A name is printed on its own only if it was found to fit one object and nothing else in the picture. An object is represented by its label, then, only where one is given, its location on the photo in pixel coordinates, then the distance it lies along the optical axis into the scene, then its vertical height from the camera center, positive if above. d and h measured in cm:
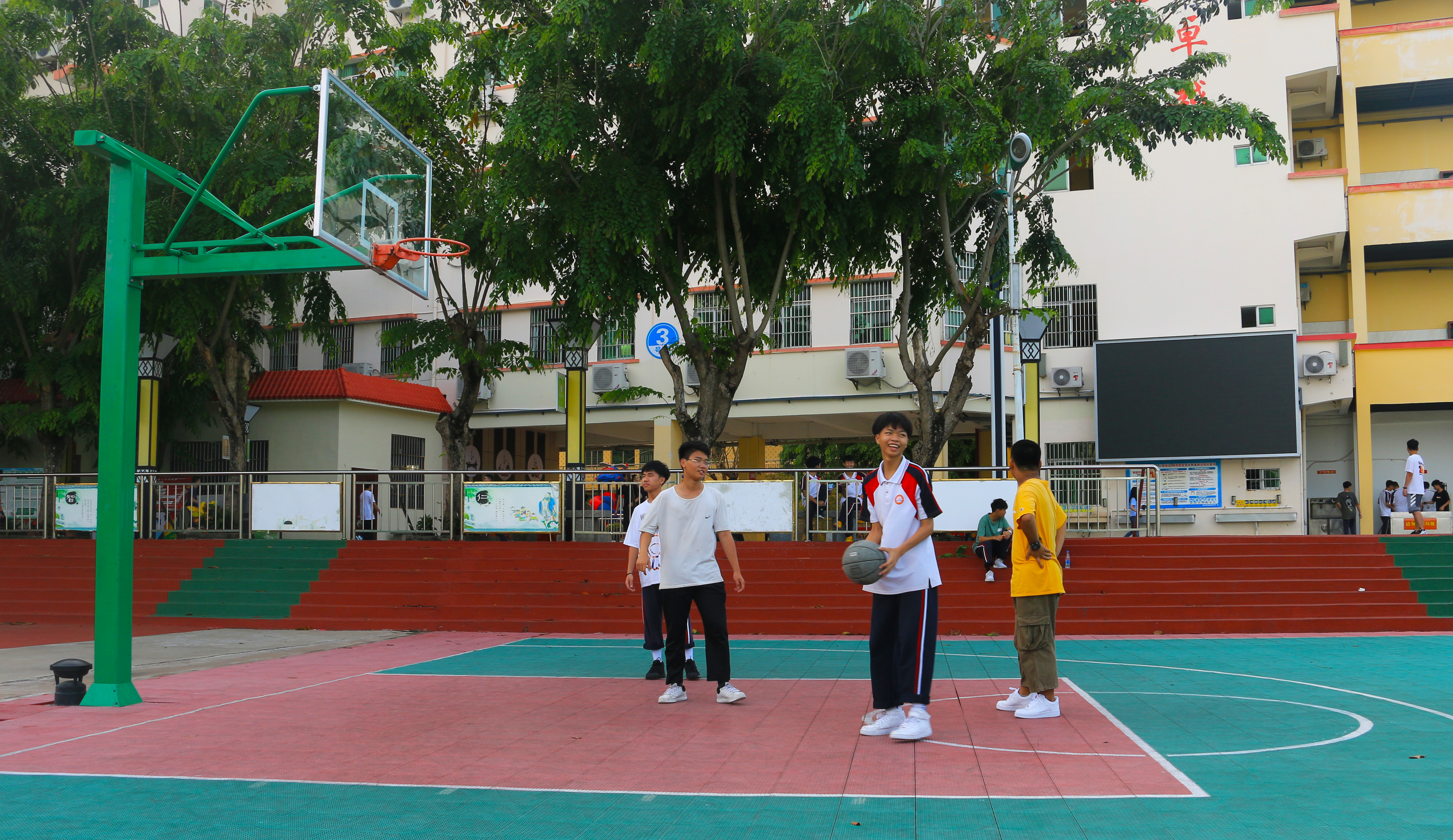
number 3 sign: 1791 +220
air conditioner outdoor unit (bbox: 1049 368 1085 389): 2430 +173
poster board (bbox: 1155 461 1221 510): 2320 -69
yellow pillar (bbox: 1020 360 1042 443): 1756 +90
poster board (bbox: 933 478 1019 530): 1559 -64
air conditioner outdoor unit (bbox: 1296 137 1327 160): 2553 +726
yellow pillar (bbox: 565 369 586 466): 1914 +79
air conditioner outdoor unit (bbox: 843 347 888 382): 2425 +210
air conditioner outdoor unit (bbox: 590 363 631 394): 2658 +203
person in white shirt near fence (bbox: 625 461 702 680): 867 -97
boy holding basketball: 626 -84
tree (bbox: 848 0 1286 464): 1483 +487
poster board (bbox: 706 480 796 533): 1605 -71
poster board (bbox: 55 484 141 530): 1886 -75
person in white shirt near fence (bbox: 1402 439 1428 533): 1852 -62
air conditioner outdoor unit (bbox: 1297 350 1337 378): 2312 +188
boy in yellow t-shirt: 708 -86
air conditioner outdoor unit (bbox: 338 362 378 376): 2803 +246
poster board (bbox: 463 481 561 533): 1683 -74
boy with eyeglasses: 779 -79
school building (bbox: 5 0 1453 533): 2350 +384
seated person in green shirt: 1486 -118
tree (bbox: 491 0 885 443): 1409 +425
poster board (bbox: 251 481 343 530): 1742 -71
